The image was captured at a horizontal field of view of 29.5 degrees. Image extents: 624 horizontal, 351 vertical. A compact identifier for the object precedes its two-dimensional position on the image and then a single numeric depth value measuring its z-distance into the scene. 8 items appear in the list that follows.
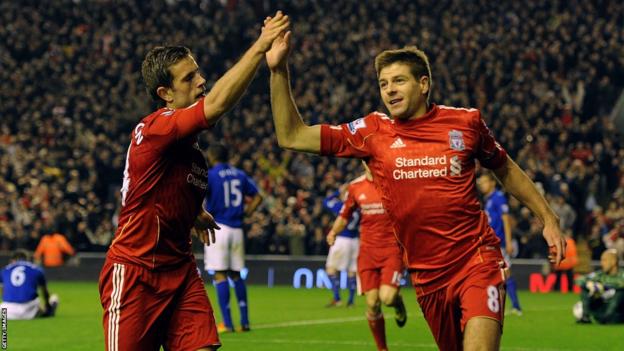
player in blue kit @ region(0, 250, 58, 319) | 18.41
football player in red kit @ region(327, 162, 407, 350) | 13.09
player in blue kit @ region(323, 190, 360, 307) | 22.17
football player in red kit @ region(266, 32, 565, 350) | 7.14
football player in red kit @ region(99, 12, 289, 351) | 6.70
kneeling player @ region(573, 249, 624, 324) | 17.97
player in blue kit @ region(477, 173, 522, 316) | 18.28
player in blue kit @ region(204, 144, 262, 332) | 15.95
